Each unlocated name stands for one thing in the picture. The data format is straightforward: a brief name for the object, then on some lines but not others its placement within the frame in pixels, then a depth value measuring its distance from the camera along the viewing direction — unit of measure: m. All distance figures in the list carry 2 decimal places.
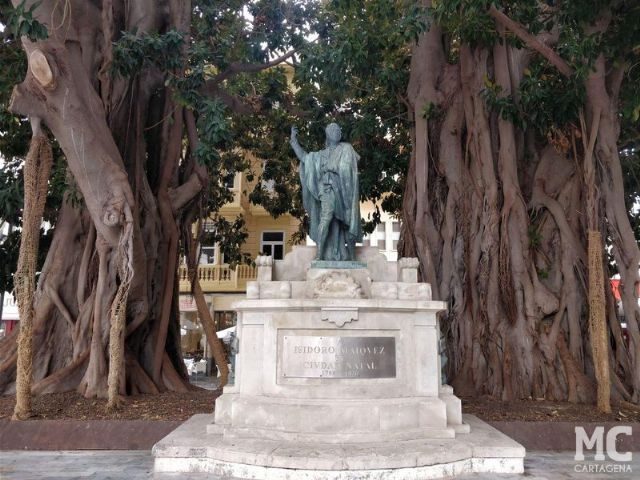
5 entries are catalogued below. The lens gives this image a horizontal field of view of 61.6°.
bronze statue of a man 5.89
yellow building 19.20
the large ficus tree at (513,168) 7.18
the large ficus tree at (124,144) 6.75
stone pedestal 4.71
